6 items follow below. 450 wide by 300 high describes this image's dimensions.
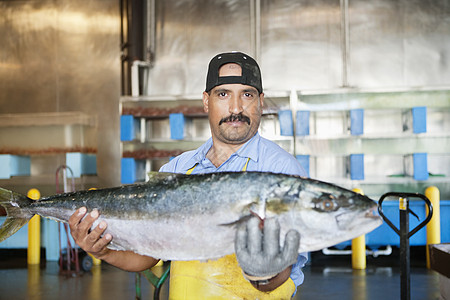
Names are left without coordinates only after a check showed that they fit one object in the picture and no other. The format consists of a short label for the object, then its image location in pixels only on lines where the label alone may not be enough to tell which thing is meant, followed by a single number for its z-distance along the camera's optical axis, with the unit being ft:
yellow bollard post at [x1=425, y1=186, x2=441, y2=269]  15.40
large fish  3.98
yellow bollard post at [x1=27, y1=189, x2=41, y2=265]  17.04
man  4.96
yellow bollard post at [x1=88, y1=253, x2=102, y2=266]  16.80
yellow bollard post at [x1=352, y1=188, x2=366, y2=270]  15.52
